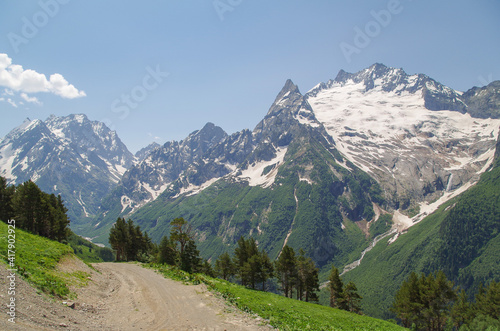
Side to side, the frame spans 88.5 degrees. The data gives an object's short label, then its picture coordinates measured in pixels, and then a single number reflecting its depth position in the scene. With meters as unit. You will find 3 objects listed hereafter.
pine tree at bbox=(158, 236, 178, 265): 70.91
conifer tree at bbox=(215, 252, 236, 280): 76.88
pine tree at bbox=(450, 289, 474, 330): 71.50
